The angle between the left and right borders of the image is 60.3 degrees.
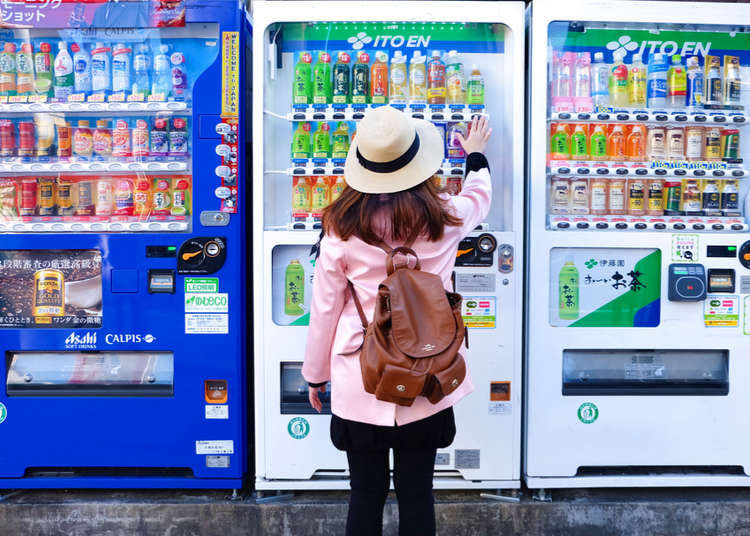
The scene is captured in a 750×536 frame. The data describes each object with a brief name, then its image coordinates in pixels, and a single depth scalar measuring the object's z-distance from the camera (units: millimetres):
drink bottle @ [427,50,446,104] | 3227
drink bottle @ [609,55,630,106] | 3309
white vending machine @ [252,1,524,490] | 3162
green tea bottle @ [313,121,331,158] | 3256
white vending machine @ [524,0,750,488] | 3211
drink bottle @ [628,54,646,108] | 3326
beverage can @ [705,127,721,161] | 3305
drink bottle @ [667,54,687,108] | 3326
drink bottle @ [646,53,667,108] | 3297
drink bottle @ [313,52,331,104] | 3205
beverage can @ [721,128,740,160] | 3338
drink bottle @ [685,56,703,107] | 3312
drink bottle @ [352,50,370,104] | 3195
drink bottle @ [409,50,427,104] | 3262
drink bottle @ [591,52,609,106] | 3326
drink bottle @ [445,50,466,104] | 3242
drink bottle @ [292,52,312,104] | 3188
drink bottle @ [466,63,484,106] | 3197
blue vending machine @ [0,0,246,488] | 3172
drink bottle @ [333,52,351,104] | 3205
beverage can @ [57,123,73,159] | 3293
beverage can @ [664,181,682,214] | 3350
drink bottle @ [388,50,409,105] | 3268
